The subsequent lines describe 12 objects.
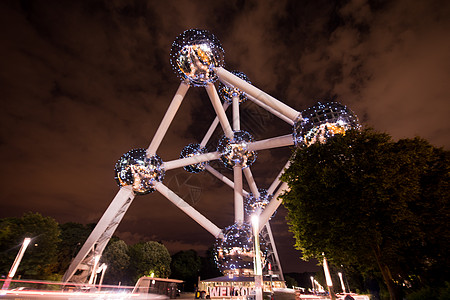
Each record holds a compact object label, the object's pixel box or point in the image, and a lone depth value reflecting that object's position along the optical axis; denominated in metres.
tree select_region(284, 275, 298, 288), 77.36
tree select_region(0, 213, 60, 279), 24.59
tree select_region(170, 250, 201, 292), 55.69
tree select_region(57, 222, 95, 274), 40.31
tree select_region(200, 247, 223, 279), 63.50
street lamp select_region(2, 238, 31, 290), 13.81
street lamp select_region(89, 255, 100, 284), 21.91
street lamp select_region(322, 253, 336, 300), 15.56
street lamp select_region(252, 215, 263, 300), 7.80
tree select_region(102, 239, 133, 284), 43.56
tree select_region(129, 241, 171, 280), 46.94
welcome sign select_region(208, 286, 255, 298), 28.88
